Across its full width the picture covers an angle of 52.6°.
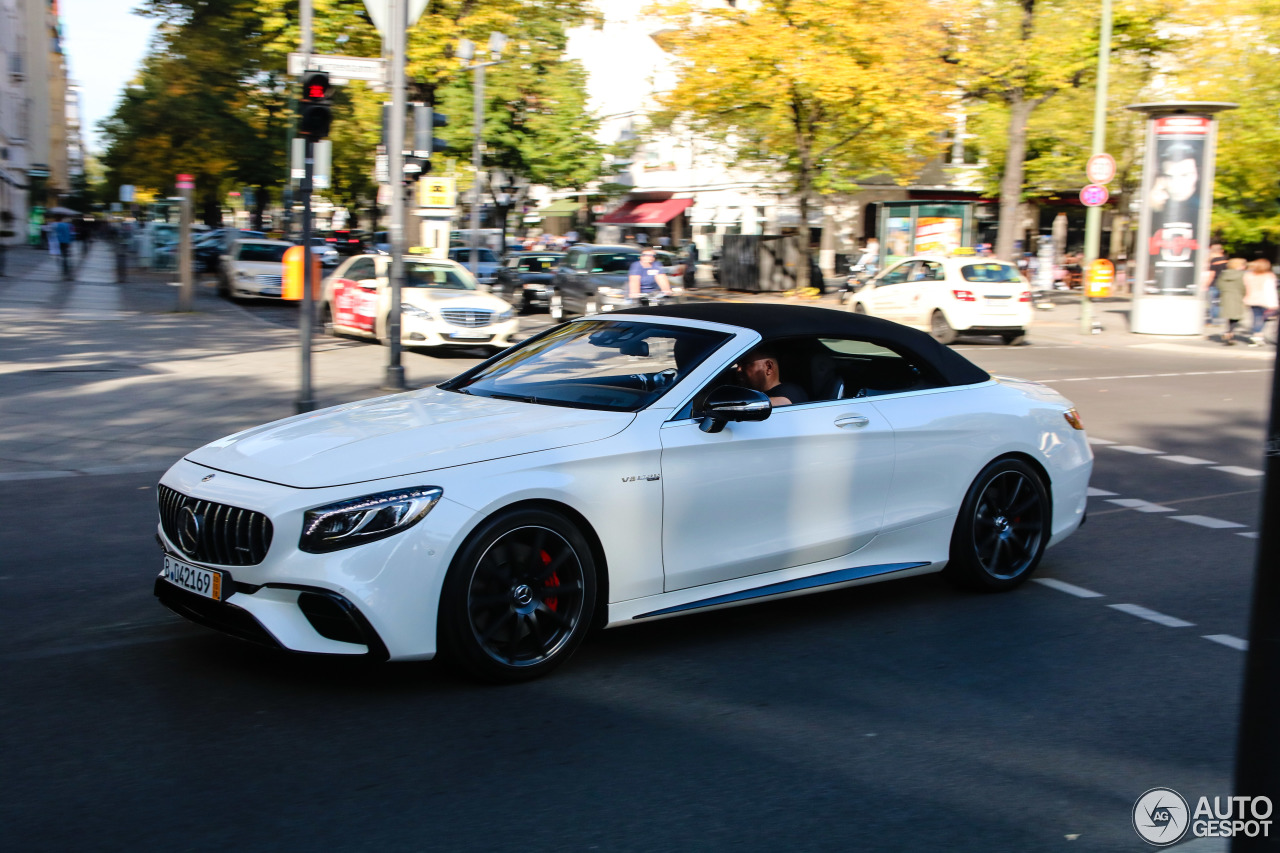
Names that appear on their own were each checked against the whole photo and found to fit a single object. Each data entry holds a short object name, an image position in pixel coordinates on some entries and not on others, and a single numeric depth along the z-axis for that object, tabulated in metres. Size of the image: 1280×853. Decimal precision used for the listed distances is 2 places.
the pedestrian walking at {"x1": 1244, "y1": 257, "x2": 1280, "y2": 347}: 23.45
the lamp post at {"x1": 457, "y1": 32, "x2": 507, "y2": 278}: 31.08
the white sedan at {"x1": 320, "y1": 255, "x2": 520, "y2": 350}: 19.77
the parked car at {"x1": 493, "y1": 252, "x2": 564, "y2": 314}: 31.44
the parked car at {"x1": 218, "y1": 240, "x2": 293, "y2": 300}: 31.38
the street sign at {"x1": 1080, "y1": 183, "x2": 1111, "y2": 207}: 25.23
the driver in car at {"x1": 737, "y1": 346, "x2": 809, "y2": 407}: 5.78
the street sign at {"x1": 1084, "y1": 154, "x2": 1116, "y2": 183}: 25.00
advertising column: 26.02
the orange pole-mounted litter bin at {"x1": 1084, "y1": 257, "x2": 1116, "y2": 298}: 27.00
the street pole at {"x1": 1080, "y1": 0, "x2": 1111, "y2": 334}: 25.39
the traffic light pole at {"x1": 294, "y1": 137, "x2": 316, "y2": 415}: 11.93
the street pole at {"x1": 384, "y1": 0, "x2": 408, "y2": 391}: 14.57
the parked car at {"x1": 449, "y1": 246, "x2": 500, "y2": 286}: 33.62
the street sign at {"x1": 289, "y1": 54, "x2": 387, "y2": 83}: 13.74
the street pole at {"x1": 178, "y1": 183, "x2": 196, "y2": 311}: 23.44
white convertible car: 4.57
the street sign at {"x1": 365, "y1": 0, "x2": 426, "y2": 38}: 13.96
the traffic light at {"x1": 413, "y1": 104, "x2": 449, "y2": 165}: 16.80
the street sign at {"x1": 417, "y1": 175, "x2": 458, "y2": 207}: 30.06
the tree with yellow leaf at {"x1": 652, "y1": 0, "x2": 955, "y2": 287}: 32.78
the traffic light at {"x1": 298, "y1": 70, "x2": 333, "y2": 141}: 12.37
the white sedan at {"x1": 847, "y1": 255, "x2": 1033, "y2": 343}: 23.19
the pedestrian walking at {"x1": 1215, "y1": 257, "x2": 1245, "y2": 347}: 24.17
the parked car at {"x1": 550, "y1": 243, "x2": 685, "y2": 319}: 27.27
